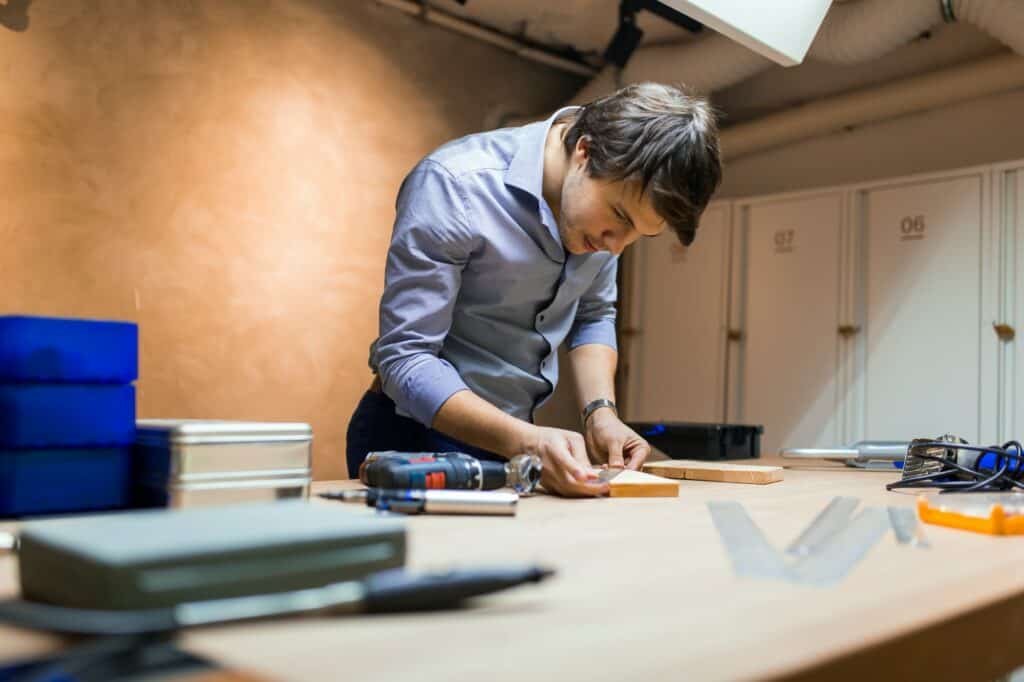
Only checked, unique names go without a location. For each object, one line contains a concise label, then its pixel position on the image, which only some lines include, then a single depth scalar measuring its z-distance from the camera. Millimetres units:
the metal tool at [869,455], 1759
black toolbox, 2201
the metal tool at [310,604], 413
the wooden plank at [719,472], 1355
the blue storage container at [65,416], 714
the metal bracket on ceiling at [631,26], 4062
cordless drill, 994
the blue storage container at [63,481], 737
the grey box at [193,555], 422
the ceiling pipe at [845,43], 3418
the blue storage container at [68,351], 723
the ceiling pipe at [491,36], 4234
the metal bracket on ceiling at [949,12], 3486
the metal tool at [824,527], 710
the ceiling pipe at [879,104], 3746
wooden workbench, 392
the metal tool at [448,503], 869
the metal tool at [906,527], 773
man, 1328
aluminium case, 738
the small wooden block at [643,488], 1108
